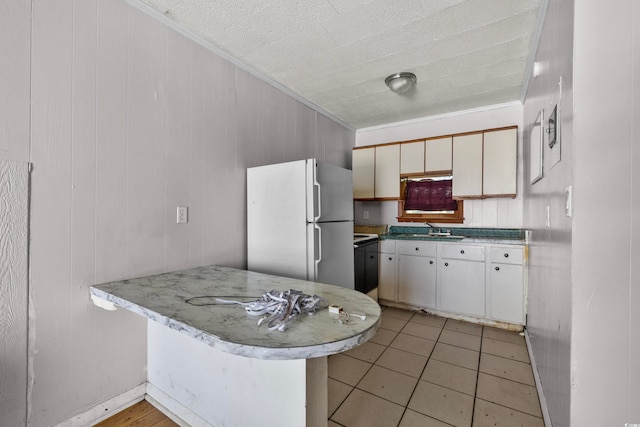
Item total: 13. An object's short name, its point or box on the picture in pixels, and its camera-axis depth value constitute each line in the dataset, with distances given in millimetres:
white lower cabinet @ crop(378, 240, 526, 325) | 2932
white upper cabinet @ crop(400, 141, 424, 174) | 3650
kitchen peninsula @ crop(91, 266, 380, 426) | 962
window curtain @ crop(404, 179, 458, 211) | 3707
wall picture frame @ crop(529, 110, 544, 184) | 1880
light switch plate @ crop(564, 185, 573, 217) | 1107
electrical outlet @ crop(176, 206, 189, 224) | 2023
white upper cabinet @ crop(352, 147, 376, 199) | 4023
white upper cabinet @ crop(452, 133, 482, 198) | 3314
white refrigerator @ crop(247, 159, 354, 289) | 2176
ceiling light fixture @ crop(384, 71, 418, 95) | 2717
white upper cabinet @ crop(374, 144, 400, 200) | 3818
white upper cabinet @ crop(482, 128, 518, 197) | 3141
